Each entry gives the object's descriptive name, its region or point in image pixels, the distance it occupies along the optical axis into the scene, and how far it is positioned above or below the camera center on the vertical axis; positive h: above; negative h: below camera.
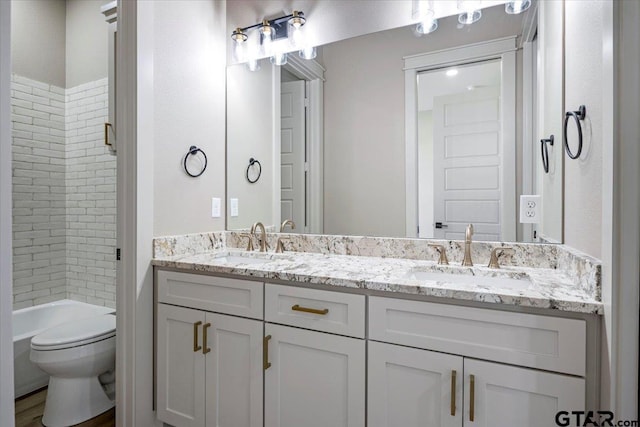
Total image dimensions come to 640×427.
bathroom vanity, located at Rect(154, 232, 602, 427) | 0.99 -0.44
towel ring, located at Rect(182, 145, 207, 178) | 1.85 +0.30
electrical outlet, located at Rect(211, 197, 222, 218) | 2.04 +0.03
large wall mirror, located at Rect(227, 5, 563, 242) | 1.53 +0.39
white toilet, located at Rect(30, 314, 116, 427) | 1.77 -0.83
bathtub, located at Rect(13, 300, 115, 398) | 2.13 -0.83
